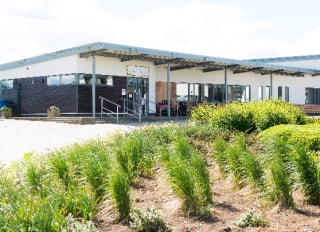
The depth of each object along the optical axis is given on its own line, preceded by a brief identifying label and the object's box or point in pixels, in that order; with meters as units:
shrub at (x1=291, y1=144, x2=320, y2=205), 5.46
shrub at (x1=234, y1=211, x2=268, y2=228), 4.59
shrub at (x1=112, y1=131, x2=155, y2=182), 6.77
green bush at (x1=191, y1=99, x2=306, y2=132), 11.62
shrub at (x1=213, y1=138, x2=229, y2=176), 6.94
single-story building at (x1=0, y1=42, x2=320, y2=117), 22.88
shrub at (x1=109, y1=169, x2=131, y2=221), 4.78
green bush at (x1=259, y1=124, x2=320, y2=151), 8.26
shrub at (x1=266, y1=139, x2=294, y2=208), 5.25
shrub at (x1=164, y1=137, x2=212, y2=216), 5.01
